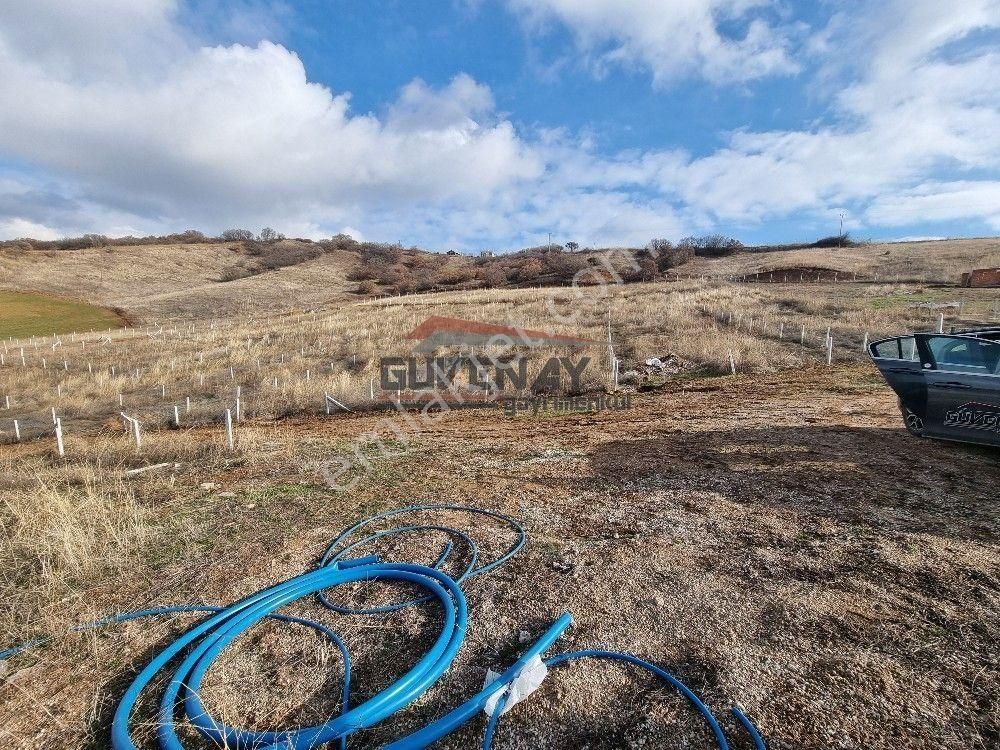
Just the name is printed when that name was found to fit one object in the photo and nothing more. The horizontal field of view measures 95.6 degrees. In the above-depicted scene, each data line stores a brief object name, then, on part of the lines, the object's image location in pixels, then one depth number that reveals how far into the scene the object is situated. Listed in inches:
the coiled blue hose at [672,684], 86.1
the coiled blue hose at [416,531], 135.7
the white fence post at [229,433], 288.4
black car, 197.0
